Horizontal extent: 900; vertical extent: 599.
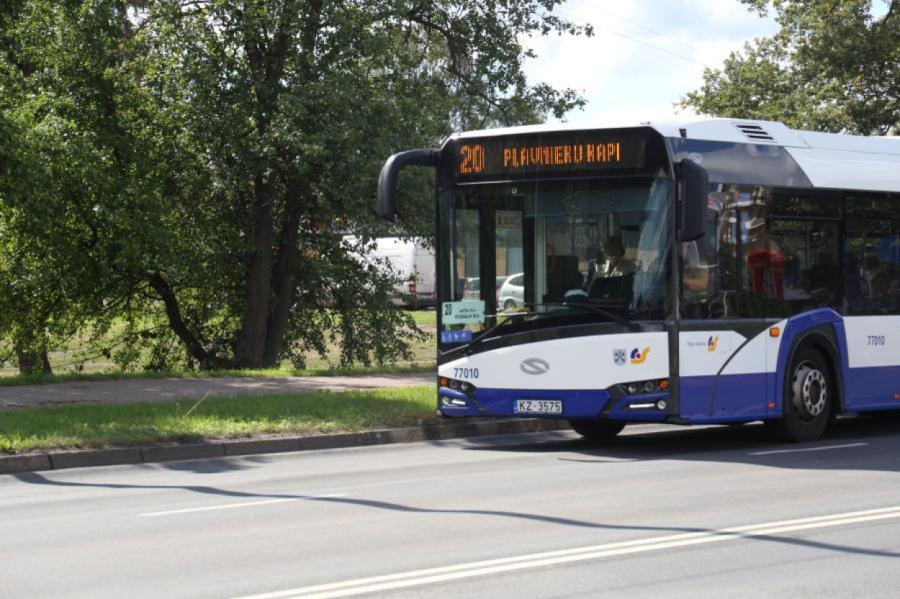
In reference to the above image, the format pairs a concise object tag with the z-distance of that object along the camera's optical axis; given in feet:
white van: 91.30
